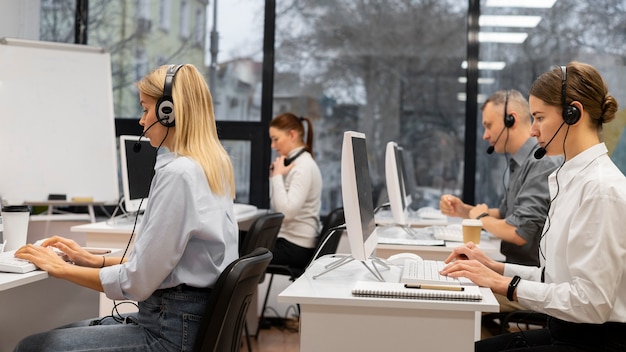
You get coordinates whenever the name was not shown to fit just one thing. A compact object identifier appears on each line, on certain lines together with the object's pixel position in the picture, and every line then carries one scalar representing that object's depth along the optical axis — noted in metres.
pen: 1.74
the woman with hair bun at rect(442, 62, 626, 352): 1.63
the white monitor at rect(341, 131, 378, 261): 1.93
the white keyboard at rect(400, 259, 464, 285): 1.84
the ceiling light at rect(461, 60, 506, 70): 4.93
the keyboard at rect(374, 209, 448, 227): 4.00
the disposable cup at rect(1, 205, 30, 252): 2.11
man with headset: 2.91
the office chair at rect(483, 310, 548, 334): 2.64
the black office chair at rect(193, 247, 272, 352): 1.59
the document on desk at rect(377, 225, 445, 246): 2.99
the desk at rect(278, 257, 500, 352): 1.68
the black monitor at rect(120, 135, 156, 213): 3.57
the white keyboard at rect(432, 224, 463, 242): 3.17
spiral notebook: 1.68
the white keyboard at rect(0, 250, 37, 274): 1.75
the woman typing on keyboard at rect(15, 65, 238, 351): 1.68
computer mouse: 2.37
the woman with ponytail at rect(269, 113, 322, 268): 3.96
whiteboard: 4.30
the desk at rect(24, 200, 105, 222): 4.30
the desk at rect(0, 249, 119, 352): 2.27
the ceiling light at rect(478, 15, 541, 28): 4.88
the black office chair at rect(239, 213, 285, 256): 3.07
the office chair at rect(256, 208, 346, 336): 3.82
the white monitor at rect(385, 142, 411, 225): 3.29
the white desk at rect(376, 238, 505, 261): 2.91
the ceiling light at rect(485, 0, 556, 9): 4.87
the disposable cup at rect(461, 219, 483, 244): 2.85
